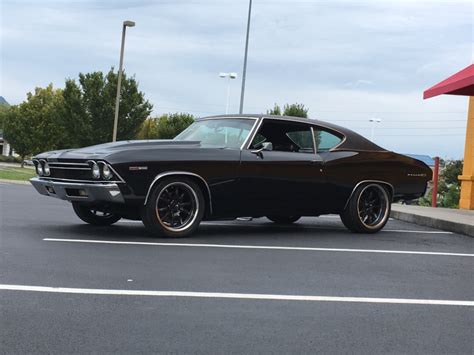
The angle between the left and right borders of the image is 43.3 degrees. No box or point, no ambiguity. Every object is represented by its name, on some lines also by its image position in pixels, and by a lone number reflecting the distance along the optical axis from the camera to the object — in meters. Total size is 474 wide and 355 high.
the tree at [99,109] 35.41
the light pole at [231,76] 34.31
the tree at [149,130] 56.42
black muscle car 6.41
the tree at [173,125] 49.74
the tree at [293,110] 39.04
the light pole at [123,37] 25.59
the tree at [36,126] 48.81
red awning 11.17
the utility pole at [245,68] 27.48
